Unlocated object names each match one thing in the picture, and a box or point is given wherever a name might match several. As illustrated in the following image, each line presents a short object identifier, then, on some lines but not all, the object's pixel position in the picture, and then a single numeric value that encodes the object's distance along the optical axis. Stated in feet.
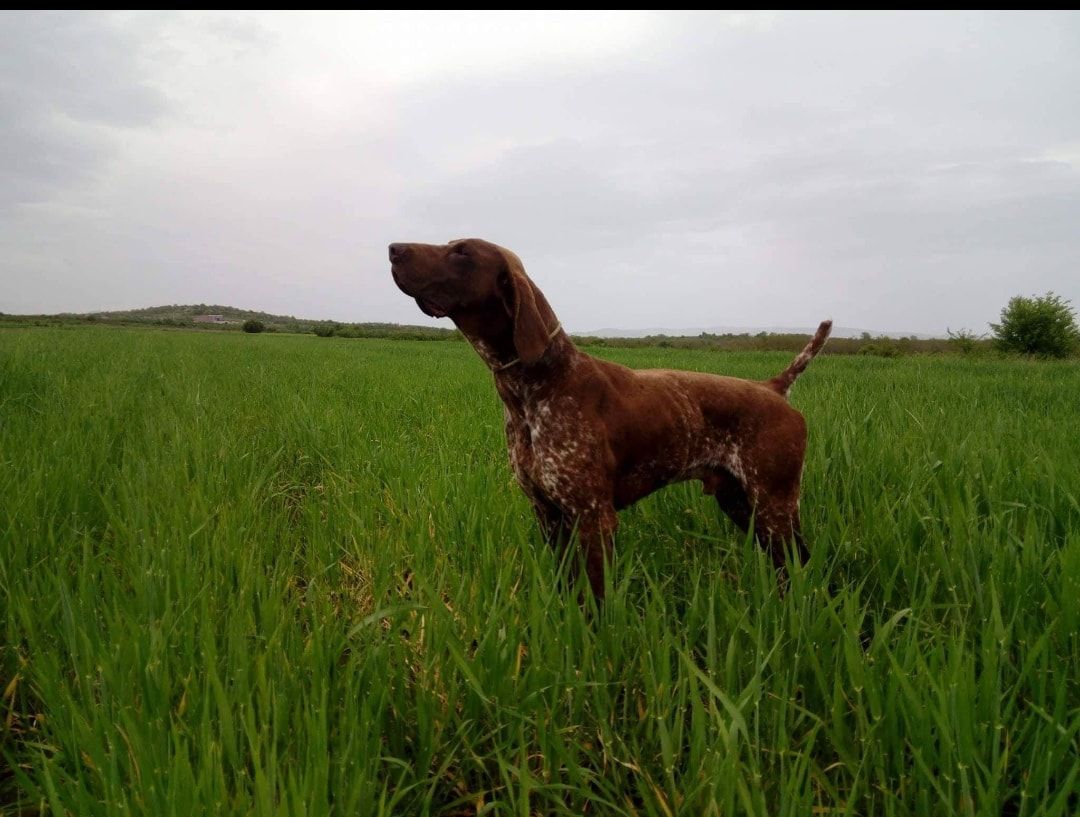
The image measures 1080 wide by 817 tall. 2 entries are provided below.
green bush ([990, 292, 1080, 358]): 101.19
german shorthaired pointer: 7.31
